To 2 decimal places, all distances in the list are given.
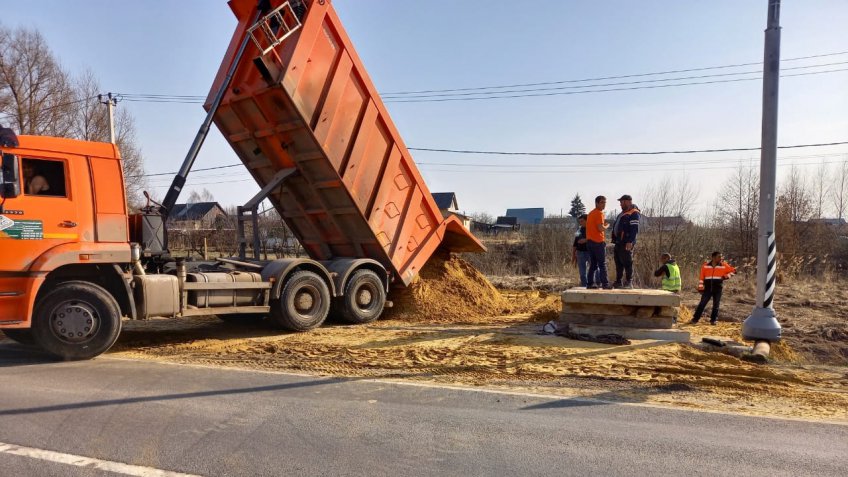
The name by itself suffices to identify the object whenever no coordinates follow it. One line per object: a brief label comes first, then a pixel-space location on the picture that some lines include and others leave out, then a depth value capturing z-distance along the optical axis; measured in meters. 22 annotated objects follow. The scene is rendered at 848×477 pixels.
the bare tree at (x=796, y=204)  21.69
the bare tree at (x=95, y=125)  27.02
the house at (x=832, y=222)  22.83
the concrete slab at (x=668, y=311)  7.69
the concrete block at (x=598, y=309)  7.89
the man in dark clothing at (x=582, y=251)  9.96
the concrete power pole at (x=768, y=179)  7.51
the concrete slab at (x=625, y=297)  7.63
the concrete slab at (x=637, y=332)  7.52
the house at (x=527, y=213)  87.56
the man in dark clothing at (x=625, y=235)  8.75
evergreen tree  66.38
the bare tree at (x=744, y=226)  21.33
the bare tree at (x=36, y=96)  24.66
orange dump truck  6.26
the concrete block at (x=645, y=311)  7.77
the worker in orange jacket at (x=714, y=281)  9.70
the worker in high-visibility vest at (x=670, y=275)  9.68
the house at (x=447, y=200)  55.87
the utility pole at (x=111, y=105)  21.50
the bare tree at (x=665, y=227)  19.14
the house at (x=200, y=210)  42.91
